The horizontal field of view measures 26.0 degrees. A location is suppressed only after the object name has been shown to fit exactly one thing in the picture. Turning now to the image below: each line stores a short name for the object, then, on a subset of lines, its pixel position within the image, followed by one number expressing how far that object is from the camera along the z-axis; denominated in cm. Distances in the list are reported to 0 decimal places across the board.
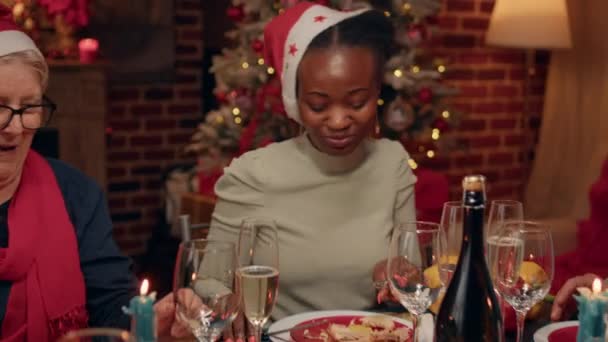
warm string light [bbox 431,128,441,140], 429
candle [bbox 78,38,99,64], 490
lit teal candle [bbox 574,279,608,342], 163
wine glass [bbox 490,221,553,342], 180
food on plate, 188
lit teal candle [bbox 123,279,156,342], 141
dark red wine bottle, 173
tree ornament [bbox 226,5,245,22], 430
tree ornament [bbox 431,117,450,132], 430
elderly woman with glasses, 206
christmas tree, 404
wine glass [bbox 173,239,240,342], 164
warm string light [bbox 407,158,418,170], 389
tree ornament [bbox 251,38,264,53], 401
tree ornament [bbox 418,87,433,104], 410
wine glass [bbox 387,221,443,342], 175
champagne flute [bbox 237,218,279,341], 171
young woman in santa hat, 227
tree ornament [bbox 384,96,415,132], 404
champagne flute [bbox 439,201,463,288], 177
